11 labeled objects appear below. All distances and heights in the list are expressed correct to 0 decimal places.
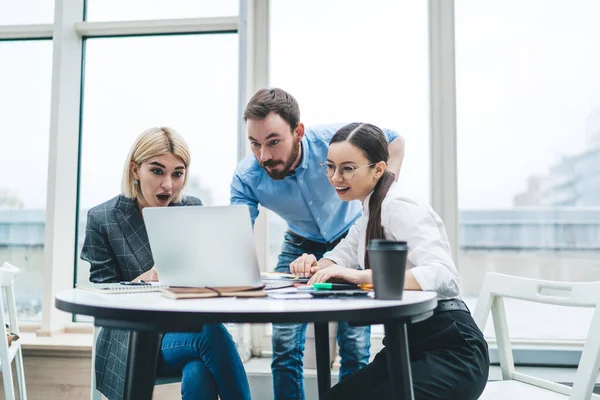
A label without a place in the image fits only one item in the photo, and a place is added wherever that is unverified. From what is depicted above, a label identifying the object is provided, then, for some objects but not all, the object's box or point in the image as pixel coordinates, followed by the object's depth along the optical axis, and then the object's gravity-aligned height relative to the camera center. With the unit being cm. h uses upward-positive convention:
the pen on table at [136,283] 133 -13
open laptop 103 -3
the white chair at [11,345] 187 -42
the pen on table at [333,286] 113 -12
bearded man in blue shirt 190 +12
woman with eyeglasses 117 -10
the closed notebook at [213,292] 101 -12
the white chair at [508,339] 116 -25
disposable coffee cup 97 -7
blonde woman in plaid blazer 142 -9
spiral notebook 116 -13
